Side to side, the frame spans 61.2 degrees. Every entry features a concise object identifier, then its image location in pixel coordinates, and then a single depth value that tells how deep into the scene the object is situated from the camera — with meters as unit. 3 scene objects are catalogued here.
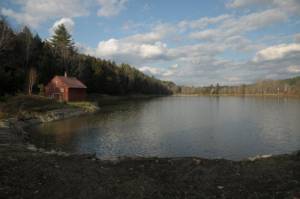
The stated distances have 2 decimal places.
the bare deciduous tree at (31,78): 44.38
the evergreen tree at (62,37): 71.62
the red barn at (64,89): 49.31
